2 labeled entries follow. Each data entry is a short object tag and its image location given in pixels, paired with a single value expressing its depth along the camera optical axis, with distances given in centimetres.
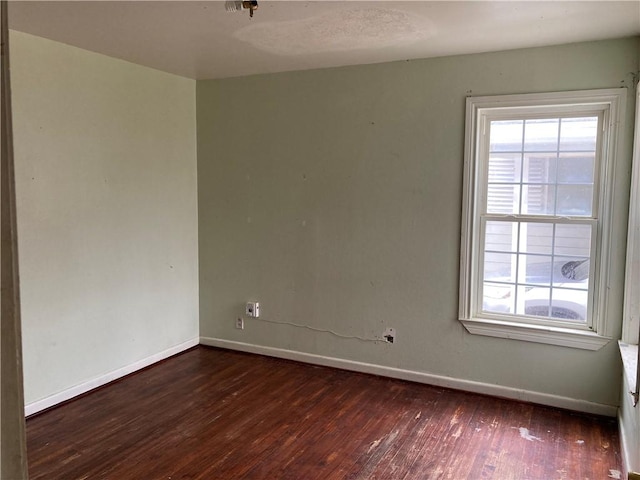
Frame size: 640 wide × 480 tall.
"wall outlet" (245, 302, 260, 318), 441
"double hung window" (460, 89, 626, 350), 322
